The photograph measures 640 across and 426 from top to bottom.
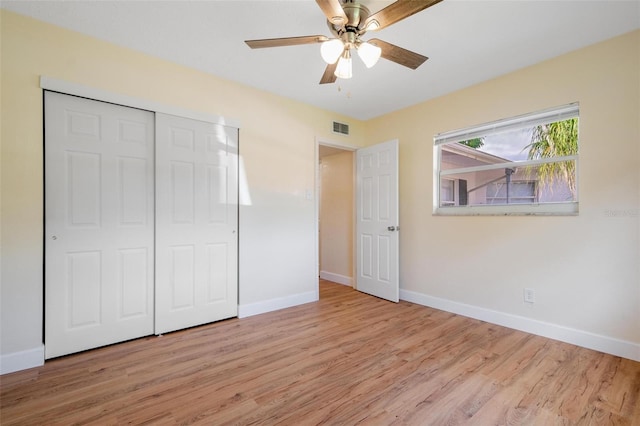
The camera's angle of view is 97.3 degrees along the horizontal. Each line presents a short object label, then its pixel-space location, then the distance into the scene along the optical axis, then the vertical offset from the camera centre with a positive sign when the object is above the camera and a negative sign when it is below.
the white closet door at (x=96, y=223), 2.21 -0.09
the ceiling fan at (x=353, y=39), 1.59 +1.12
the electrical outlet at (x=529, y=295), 2.70 -0.79
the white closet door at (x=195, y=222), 2.69 -0.10
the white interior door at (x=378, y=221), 3.71 -0.11
